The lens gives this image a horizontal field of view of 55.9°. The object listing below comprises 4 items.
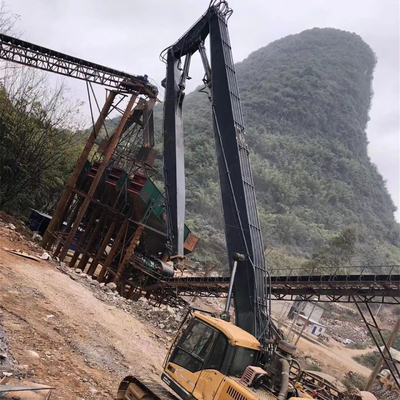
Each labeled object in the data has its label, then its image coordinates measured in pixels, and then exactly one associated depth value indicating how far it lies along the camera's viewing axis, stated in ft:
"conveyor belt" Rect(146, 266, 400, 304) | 34.47
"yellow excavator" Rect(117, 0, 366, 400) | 15.53
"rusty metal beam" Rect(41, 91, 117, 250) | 53.21
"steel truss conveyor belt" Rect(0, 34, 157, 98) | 53.47
